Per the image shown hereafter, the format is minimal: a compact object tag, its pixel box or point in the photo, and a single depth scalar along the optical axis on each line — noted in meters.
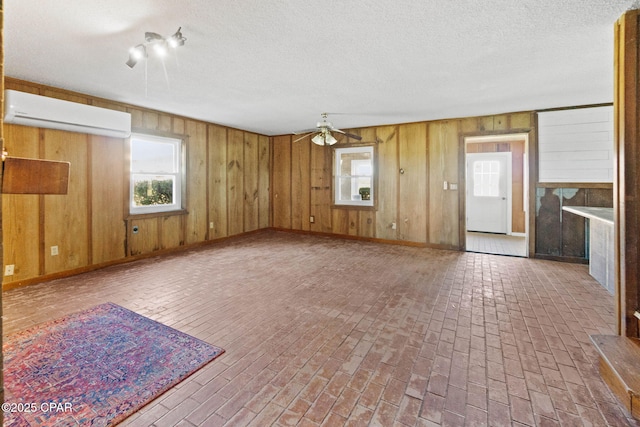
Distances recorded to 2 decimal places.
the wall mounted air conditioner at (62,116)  3.33
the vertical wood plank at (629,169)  2.12
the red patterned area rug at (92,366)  1.68
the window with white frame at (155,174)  4.93
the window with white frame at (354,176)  6.57
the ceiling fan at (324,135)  5.15
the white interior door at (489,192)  7.45
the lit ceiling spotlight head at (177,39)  2.46
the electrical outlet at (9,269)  3.54
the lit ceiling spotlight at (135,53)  2.67
